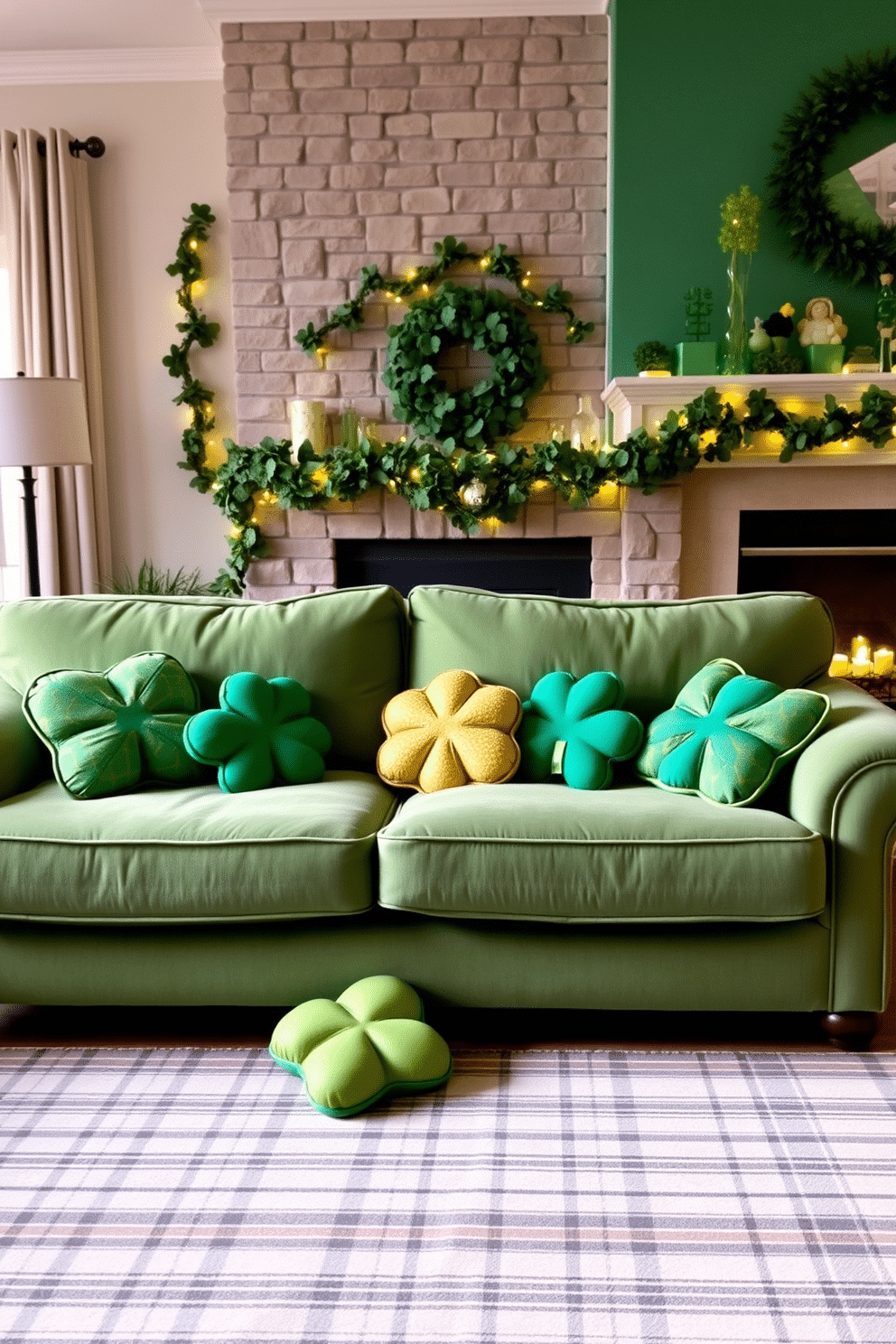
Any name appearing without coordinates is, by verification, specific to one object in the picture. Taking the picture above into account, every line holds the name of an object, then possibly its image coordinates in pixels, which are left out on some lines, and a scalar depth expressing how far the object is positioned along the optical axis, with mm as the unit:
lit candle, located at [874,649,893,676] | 4301
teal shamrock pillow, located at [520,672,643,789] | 2383
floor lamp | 3643
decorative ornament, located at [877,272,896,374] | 4020
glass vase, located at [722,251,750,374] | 4020
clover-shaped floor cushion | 1890
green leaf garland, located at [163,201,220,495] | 4617
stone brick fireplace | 4254
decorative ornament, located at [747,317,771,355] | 4051
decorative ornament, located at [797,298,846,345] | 4055
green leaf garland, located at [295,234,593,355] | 4305
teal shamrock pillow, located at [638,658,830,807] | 2197
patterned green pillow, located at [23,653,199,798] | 2352
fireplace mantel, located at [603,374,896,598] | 3982
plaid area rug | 1454
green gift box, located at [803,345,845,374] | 4031
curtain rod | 4590
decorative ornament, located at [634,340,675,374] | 4133
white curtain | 4562
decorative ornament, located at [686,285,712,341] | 4078
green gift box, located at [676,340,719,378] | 4051
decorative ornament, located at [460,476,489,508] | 4191
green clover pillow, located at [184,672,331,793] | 2355
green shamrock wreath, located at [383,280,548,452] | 4273
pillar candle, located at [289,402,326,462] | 4320
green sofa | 2043
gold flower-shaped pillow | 2414
